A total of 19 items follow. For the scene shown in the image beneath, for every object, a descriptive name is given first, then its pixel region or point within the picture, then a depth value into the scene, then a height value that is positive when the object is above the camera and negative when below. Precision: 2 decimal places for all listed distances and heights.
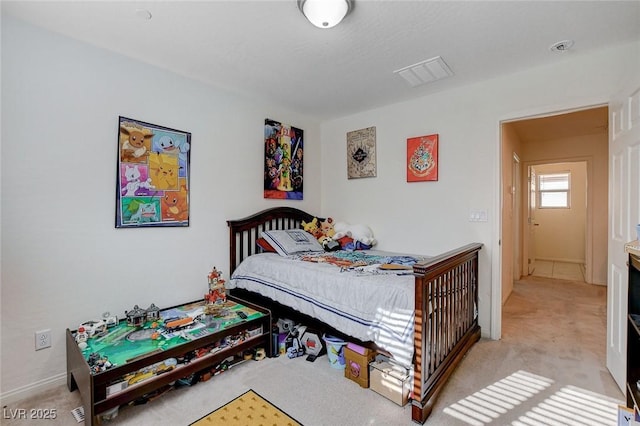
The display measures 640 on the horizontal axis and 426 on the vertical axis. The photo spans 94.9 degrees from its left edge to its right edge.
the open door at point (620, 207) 1.81 +0.06
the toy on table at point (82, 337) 1.82 -0.80
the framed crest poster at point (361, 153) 3.58 +0.76
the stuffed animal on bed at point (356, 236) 3.38 -0.27
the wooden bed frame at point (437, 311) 1.66 -0.68
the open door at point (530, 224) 5.35 -0.20
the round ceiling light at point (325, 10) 1.64 +1.16
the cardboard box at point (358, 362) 1.97 -1.02
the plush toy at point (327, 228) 3.58 -0.18
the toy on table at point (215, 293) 2.49 -0.72
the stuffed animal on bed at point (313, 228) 3.59 -0.18
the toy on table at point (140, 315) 2.11 -0.76
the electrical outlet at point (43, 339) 1.93 -0.85
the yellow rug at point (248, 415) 1.66 -1.18
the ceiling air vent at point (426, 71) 2.42 +1.24
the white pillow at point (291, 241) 2.98 -0.30
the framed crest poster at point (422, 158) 3.07 +0.60
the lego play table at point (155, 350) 1.58 -0.86
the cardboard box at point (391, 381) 1.79 -1.05
